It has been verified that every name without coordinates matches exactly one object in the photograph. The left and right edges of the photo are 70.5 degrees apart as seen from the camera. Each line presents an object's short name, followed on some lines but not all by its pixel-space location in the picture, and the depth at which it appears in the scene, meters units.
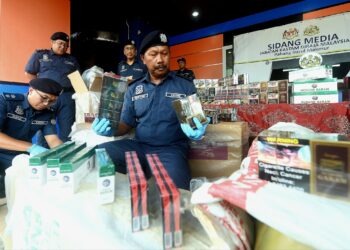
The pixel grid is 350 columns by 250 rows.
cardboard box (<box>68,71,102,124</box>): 1.76
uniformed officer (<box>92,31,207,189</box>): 1.28
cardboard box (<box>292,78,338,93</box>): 1.65
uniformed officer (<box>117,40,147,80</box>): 2.97
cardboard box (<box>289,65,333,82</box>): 1.64
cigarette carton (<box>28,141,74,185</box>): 0.71
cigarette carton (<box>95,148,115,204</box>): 0.63
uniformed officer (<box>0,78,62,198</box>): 1.24
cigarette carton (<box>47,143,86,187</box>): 0.69
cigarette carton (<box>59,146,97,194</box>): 0.68
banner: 3.84
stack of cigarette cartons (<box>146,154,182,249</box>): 0.49
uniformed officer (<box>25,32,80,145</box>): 2.31
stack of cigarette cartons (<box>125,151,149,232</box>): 0.54
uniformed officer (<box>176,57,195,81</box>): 4.53
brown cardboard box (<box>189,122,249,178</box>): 1.51
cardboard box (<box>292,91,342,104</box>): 1.65
